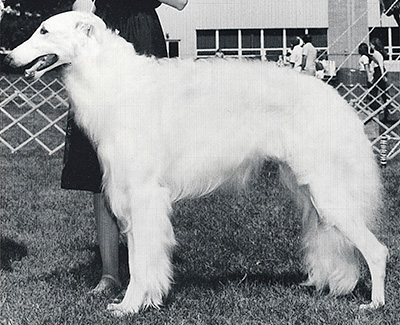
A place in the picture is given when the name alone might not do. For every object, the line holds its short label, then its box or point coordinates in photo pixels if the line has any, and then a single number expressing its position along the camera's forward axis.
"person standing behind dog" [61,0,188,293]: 3.66
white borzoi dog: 3.27
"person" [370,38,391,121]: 11.80
